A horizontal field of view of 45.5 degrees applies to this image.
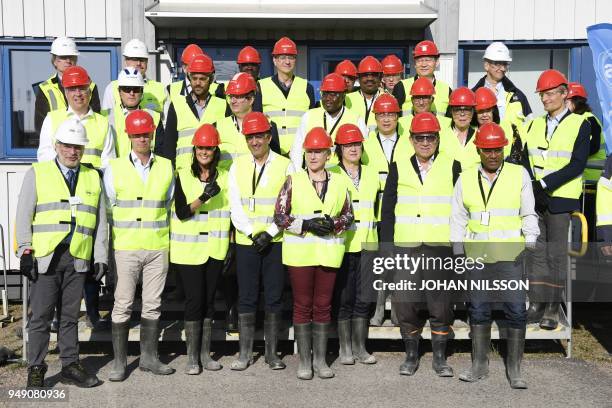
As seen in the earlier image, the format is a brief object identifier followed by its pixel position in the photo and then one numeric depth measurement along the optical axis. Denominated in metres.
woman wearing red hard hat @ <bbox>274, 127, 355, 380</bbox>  6.44
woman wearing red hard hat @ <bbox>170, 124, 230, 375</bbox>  6.56
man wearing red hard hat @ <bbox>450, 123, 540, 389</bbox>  6.32
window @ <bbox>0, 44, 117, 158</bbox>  9.80
